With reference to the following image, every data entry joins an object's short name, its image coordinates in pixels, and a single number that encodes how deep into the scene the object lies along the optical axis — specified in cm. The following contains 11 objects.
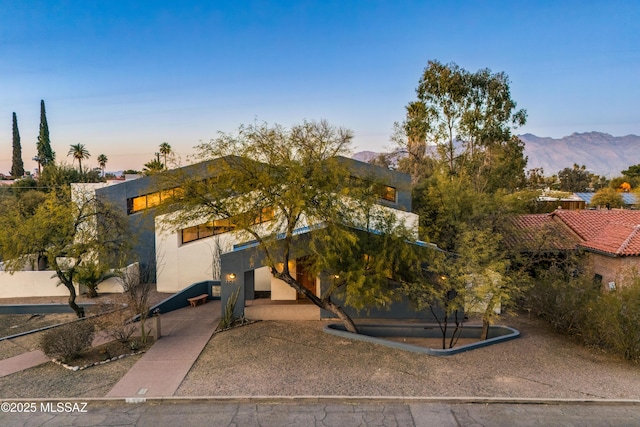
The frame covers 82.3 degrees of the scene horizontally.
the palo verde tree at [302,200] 1082
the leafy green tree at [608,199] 3888
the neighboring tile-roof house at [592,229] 1694
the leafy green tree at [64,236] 1348
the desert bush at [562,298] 1244
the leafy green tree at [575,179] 6838
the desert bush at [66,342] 1002
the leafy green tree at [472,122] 2639
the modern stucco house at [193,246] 1684
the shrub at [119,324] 1143
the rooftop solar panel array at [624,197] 4149
